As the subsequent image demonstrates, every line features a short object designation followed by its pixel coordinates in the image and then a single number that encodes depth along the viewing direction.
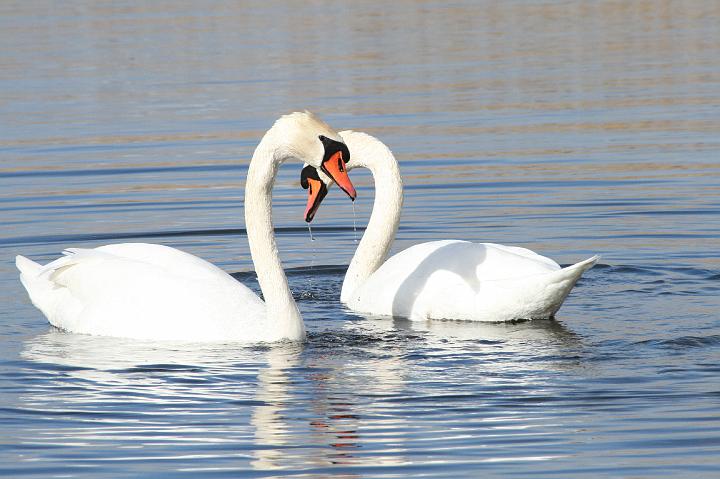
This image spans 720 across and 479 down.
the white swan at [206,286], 17.55
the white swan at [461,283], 18.99
